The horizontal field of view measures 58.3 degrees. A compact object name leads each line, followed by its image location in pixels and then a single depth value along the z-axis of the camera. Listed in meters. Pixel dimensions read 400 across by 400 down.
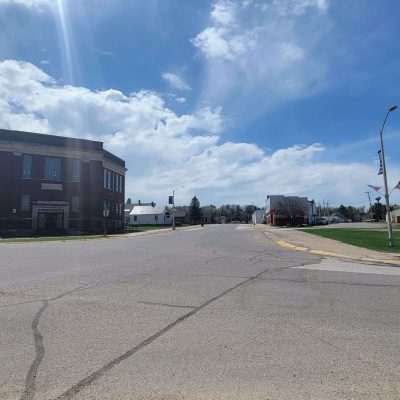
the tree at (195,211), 124.29
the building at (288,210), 87.12
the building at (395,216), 98.20
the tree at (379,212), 130.12
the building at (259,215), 130.26
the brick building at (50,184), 45.22
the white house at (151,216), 116.69
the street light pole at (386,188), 19.19
